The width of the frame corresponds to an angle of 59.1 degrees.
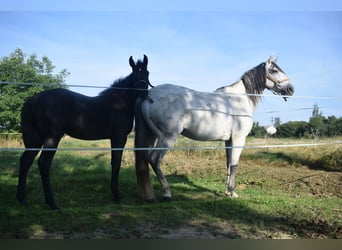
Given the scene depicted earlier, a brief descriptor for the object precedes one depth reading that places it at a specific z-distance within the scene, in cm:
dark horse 400
